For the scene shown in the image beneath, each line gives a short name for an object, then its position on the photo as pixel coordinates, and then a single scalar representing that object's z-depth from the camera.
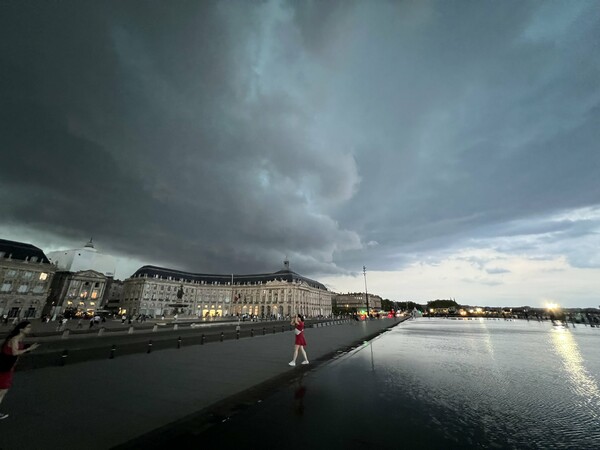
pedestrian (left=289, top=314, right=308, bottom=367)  13.26
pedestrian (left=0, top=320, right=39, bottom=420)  6.24
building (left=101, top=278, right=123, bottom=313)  138.80
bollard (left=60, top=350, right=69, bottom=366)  12.88
